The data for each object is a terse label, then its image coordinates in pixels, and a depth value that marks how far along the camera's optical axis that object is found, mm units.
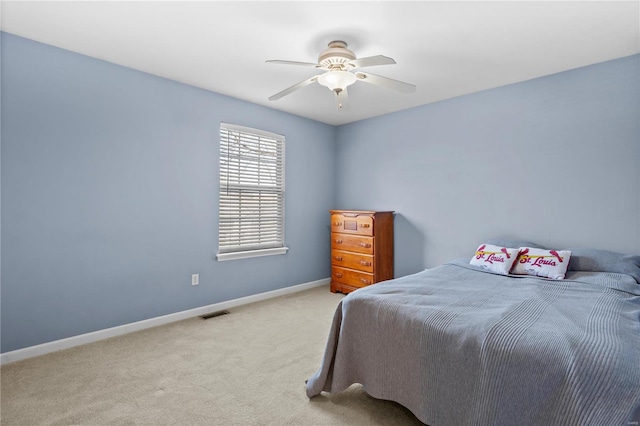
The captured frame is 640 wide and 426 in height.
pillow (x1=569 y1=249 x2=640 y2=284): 2547
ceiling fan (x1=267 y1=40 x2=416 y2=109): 2410
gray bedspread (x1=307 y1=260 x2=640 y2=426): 1220
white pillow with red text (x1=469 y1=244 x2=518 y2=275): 2844
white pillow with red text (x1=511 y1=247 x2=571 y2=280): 2650
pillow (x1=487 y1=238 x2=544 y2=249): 3156
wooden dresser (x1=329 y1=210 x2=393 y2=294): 4180
